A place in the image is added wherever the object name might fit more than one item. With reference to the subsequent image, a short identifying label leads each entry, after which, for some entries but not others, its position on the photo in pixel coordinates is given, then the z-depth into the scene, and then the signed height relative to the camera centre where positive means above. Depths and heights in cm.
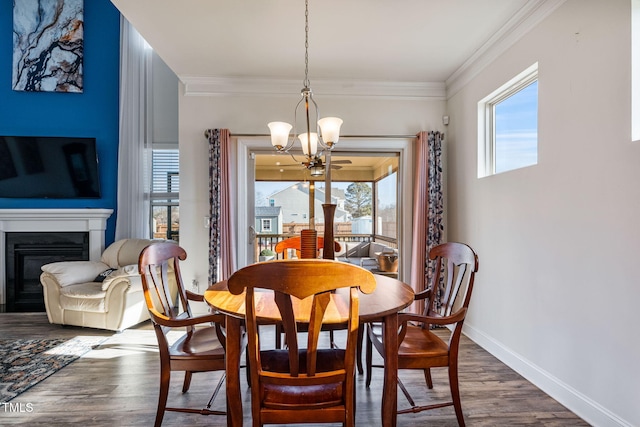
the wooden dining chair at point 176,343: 172 -75
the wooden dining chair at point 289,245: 268 -25
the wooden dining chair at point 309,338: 121 -49
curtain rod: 376 +87
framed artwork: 445 +219
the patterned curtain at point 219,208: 365 +5
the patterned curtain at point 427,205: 368 +10
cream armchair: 343 -87
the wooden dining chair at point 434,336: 181 -74
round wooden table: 145 -51
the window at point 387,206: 415 +9
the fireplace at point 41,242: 428 -39
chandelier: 220 +51
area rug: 240 -122
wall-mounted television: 435 +57
